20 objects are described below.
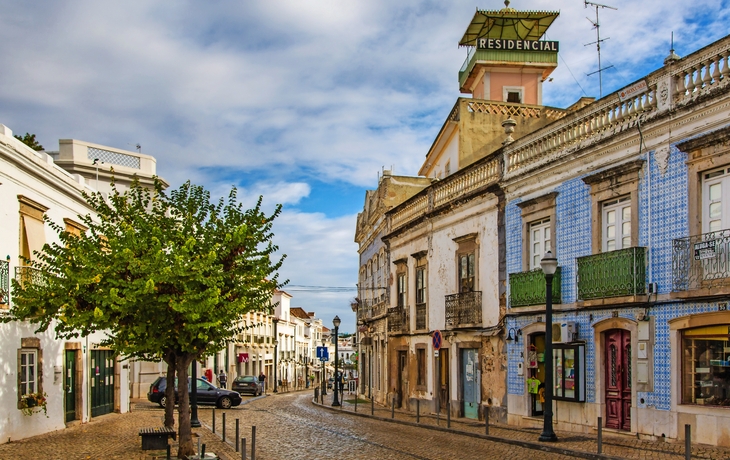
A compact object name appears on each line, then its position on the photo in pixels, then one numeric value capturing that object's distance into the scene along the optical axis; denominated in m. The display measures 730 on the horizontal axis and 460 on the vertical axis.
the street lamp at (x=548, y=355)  16.20
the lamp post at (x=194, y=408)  21.66
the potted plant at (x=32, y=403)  19.05
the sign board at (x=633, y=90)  16.17
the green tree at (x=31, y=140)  33.47
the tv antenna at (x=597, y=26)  21.78
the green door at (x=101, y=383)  25.59
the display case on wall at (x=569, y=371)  18.02
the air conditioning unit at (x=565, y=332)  18.28
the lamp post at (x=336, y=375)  33.16
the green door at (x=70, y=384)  22.91
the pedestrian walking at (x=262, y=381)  49.58
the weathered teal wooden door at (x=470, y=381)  23.56
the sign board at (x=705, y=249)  14.09
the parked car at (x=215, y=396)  32.44
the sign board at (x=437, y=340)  22.05
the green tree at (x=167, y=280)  13.66
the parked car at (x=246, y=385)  45.62
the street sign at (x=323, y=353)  40.78
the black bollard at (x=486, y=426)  18.16
